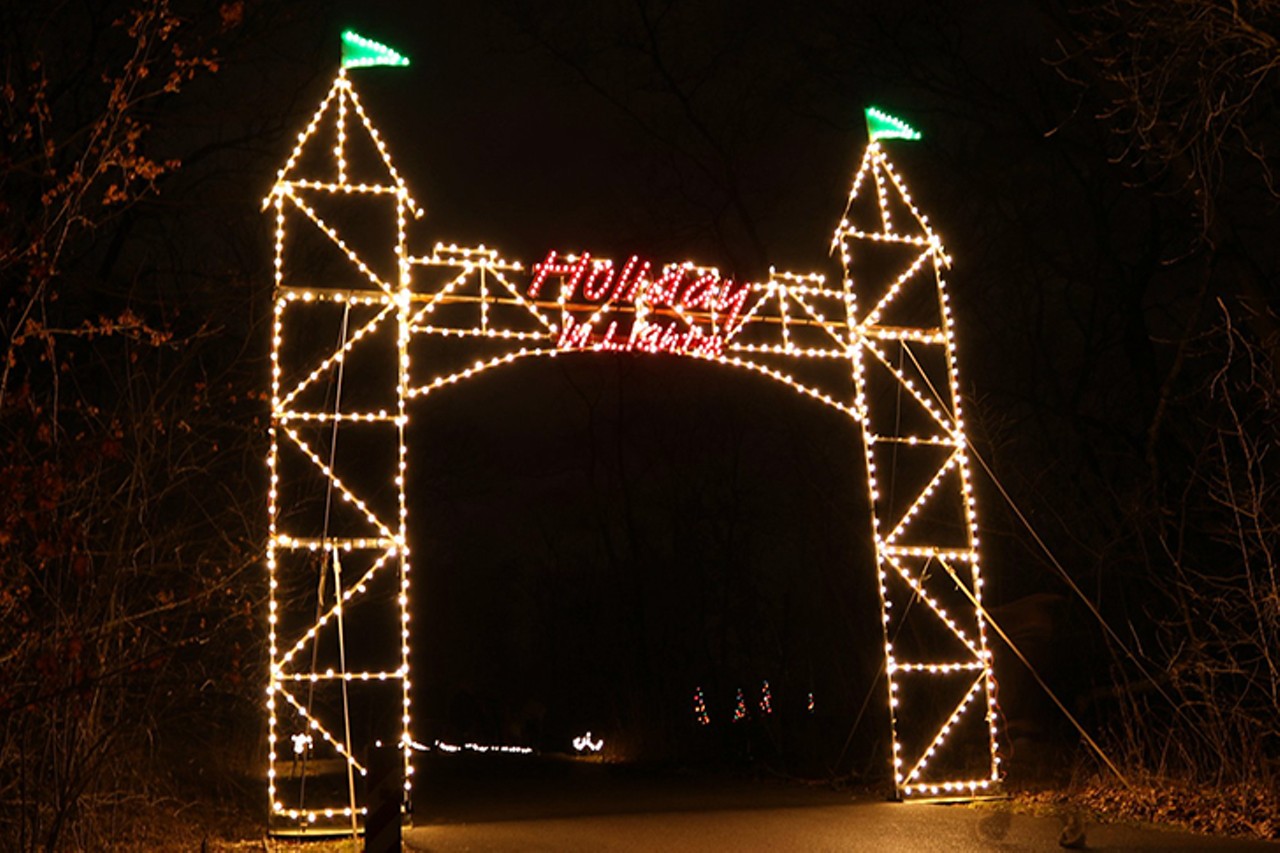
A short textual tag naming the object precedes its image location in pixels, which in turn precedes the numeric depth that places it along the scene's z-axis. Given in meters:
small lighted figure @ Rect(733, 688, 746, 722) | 24.12
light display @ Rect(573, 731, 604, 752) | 29.41
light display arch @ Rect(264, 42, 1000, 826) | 10.13
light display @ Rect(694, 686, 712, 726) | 24.60
